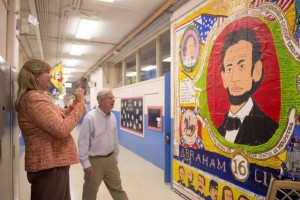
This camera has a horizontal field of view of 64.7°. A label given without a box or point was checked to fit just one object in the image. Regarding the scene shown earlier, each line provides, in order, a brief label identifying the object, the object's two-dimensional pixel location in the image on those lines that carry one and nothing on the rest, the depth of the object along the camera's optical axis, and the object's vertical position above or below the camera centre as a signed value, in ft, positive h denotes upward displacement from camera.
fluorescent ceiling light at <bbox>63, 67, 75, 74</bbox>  38.18 +4.92
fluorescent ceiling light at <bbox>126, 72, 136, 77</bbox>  27.79 +3.09
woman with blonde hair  4.95 -0.72
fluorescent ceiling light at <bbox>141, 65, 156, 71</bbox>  24.60 +3.40
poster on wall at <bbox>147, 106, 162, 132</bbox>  17.52 -1.41
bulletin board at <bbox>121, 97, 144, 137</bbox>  21.45 -1.59
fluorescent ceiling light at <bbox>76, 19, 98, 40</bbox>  16.34 +5.31
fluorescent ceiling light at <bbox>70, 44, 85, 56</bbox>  22.96 +5.19
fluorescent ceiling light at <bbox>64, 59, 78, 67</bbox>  31.00 +5.04
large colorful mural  6.96 +0.16
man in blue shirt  8.32 -1.79
